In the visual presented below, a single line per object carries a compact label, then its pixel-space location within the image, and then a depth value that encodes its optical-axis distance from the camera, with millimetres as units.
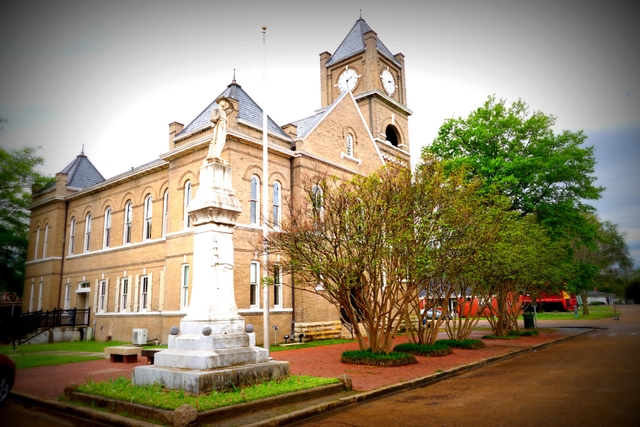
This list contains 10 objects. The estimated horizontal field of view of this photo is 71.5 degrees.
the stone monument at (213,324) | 8750
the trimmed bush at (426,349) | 16781
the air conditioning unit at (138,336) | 22422
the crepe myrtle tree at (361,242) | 13992
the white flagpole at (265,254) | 15434
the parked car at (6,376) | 9006
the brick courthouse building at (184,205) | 23203
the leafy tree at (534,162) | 29703
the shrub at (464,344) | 19141
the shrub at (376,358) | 14188
